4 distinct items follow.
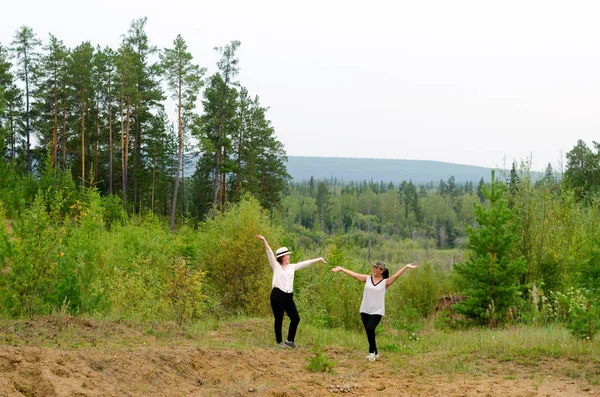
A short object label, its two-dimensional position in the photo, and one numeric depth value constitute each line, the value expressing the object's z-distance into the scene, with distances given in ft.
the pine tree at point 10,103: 162.61
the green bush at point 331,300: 63.05
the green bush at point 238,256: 85.37
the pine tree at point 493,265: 62.18
